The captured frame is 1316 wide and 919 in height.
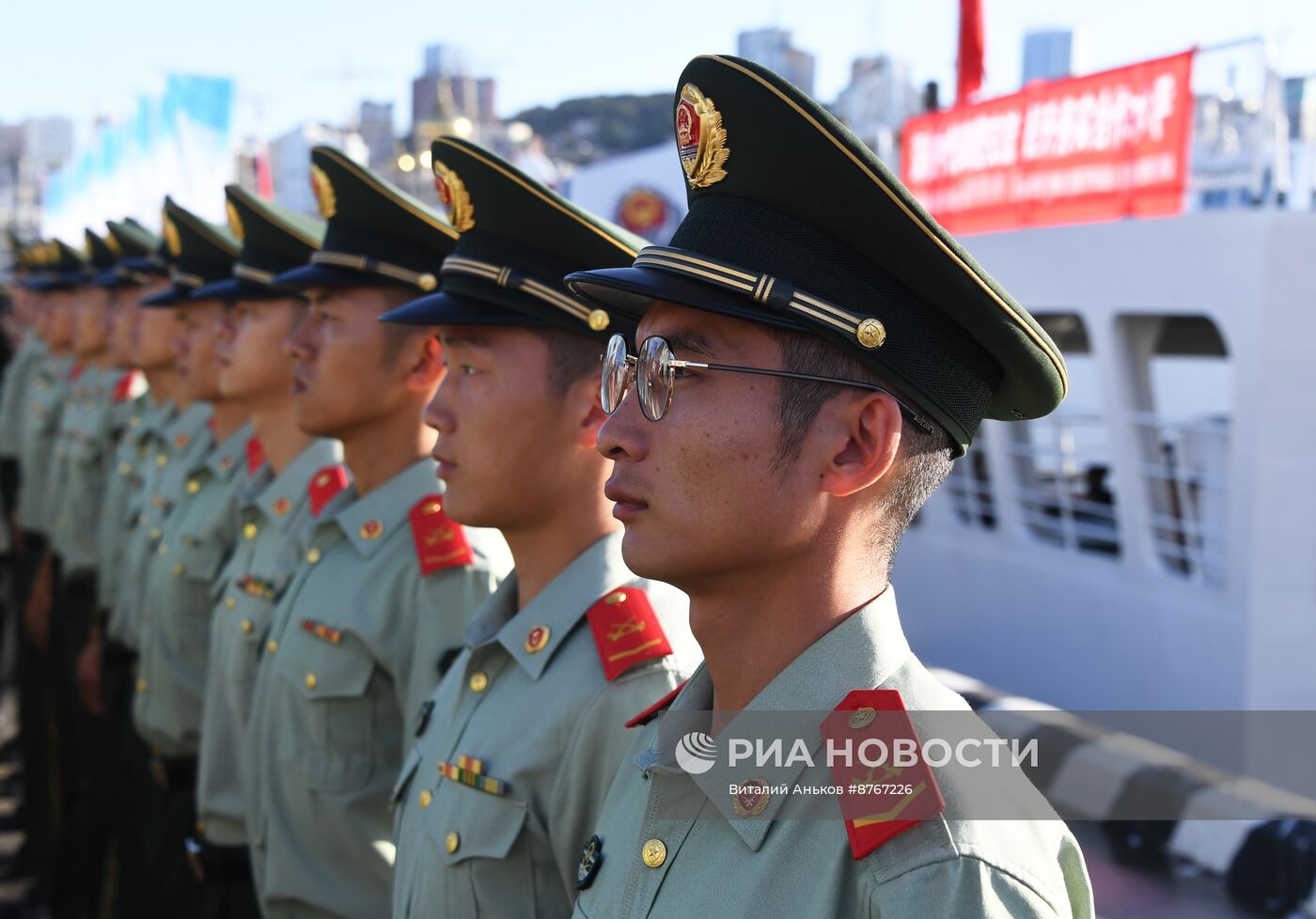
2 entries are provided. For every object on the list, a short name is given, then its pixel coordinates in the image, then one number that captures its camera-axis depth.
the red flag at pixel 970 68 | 10.21
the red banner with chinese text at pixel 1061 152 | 7.60
